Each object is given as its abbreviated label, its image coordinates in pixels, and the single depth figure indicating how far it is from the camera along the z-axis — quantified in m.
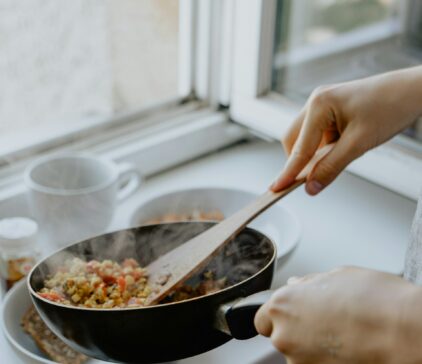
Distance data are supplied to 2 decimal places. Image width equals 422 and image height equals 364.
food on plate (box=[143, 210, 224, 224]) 0.90
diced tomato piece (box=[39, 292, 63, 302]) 0.65
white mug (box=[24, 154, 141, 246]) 0.81
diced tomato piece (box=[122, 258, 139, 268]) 0.75
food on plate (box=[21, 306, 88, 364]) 0.72
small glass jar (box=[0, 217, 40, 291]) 0.76
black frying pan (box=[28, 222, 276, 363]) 0.60
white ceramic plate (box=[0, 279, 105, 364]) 0.69
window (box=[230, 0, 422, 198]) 0.93
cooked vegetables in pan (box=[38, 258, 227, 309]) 0.68
